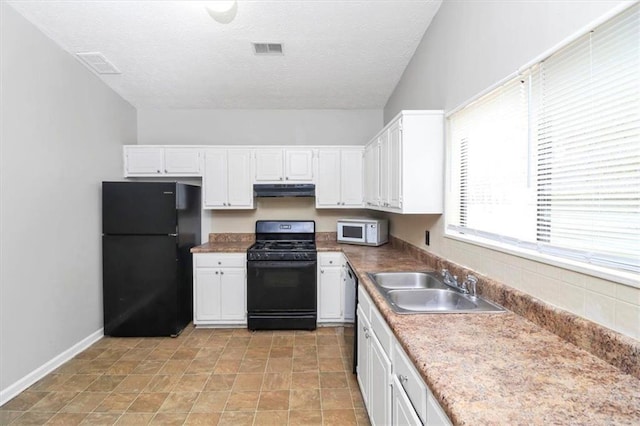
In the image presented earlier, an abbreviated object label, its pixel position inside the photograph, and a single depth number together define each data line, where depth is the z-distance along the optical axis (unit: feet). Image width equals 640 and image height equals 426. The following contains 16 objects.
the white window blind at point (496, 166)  4.80
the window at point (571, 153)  3.17
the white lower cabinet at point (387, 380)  3.39
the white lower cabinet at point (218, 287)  11.43
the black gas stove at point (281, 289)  11.17
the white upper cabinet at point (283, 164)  12.39
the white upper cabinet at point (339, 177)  12.54
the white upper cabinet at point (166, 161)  12.25
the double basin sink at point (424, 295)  5.05
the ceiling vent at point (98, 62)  9.26
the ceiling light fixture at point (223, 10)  6.81
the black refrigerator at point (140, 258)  10.50
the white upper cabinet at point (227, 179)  12.30
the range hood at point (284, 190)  12.28
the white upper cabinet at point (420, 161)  7.33
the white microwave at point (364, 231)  11.73
